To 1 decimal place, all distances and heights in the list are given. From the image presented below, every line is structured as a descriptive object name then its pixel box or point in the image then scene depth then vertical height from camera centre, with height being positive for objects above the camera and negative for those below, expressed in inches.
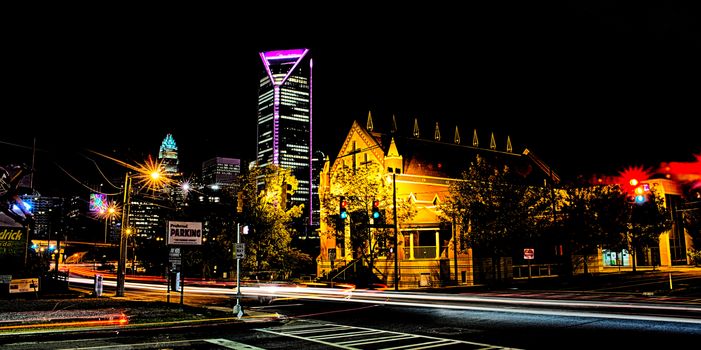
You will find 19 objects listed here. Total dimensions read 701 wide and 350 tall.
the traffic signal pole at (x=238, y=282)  706.8 -52.5
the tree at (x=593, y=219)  2064.5 +109.2
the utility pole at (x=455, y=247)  1706.4 -0.7
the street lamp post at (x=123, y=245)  1075.8 +7.6
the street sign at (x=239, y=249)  746.8 -2.1
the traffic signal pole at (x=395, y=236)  1455.5 +29.8
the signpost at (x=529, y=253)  1472.7 -18.3
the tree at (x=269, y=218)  1870.1 +103.9
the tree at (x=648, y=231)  2288.4 +62.5
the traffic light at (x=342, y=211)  1202.0 +81.4
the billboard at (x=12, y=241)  1173.1 +18.4
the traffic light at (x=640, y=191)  930.1 +94.6
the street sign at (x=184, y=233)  788.6 +23.2
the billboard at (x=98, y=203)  1525.0 +132.7
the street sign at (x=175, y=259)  938.3 -18.5
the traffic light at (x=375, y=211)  1204.4 +81.9
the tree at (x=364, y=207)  1729.8 +133.9
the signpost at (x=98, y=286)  1155.3 -79.6
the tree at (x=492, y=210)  1640.0 +115.8
